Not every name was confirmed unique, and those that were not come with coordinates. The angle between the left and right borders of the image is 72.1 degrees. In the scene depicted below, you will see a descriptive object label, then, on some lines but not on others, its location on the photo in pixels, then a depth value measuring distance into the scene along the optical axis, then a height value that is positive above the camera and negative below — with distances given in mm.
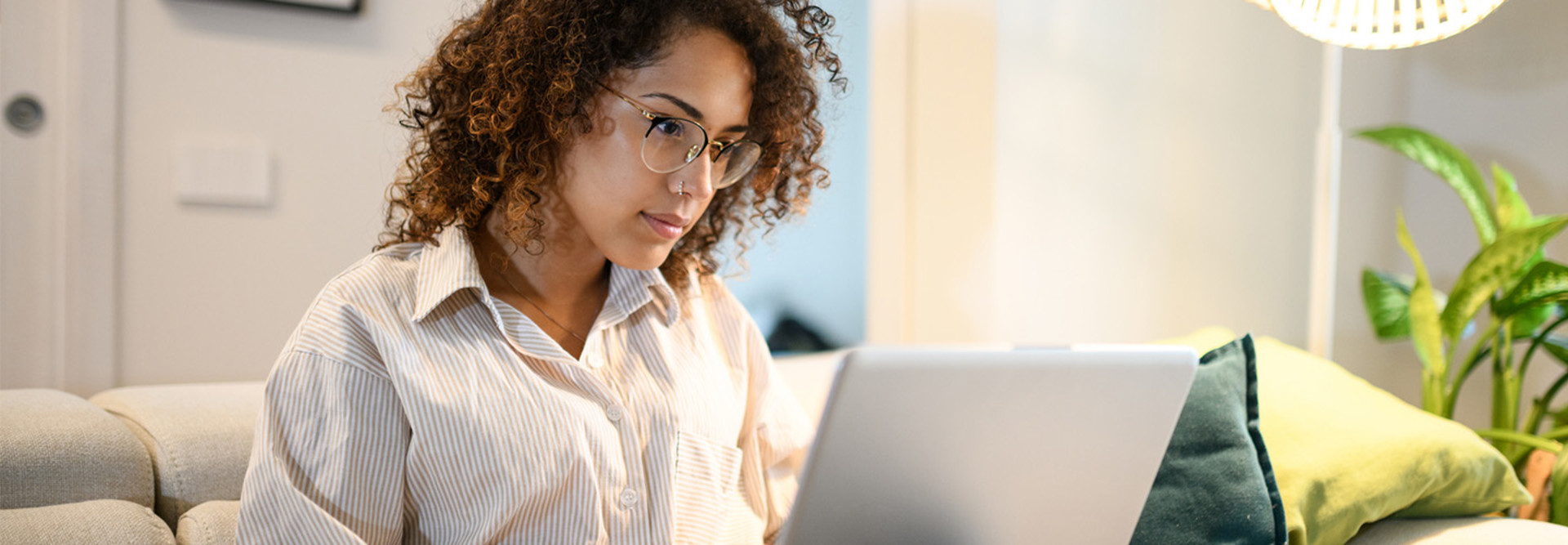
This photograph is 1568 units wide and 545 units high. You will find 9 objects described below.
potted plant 1815 -92
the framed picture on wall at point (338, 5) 1712 +328
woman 948 -104
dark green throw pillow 1235 -278
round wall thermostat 1551 +124
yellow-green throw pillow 1302 -267
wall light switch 1646 +55
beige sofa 1103 -295
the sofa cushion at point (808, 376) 1651 -240
